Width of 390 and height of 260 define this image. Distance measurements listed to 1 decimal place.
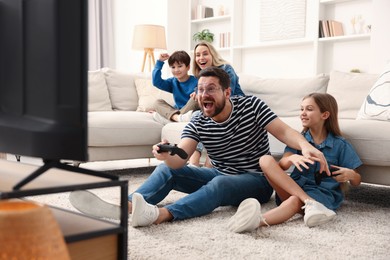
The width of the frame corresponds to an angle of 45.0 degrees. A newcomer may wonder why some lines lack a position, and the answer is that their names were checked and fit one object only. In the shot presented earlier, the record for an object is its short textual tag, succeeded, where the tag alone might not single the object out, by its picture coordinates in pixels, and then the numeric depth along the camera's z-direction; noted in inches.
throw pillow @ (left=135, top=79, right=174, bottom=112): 155.0
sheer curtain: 253.8
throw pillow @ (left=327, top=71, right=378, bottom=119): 123.2
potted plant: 231.5
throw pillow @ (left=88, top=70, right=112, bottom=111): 151.1
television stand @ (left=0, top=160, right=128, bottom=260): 38.3
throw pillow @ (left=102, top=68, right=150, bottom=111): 158.9
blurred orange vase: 30.2
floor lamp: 213.9
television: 38.6
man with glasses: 77.9
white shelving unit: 185.3
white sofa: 123.4
